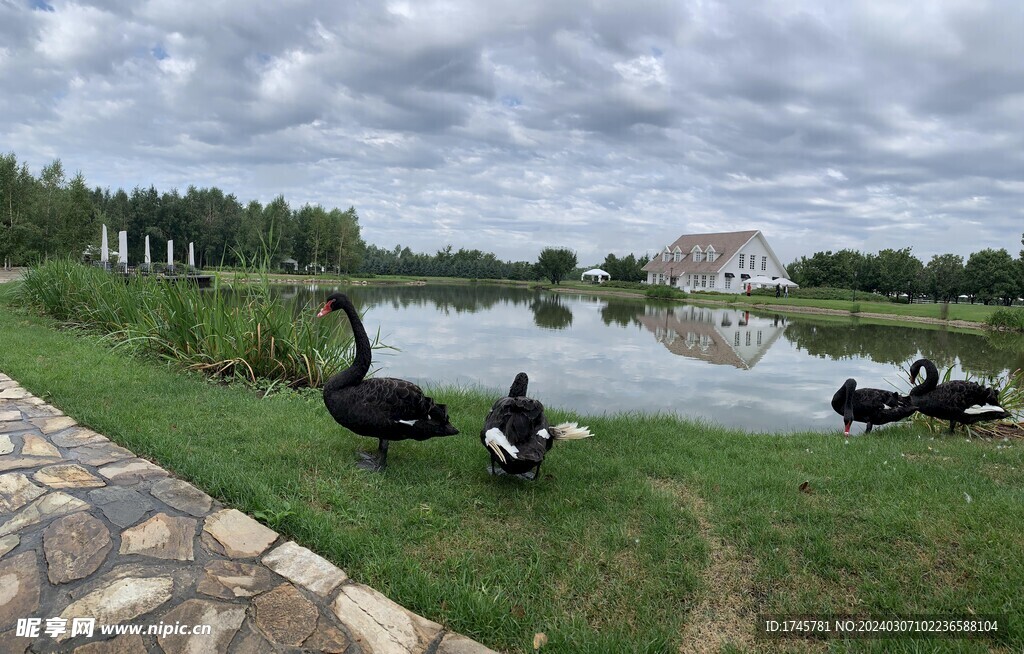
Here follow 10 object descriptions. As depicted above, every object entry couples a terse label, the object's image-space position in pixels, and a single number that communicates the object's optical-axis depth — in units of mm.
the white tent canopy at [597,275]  66375
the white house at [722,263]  50000
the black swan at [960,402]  6031
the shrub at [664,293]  44259
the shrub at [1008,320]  23781
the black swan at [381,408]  3637
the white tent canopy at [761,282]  47122
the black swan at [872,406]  6508
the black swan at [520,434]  3268
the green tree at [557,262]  65875
